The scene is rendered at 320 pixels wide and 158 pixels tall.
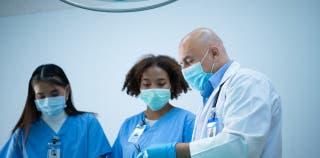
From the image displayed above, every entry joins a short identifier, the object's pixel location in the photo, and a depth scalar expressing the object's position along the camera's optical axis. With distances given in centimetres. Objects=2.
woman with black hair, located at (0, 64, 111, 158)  172
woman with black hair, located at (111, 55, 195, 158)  166
